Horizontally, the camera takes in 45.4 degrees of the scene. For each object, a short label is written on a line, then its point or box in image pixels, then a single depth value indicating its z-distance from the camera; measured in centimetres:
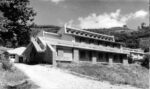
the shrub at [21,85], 1025
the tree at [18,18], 2142
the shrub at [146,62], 4074
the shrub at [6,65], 1562
